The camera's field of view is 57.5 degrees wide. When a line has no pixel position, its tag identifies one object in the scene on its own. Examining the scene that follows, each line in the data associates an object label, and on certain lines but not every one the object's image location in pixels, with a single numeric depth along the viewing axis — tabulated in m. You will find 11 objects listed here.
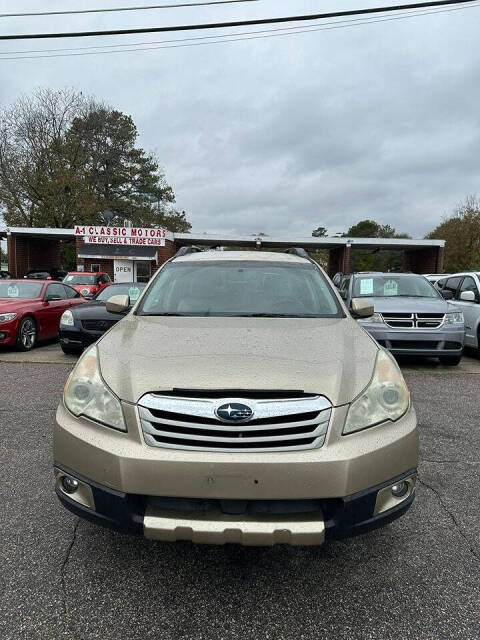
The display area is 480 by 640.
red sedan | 8.29
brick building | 26.14
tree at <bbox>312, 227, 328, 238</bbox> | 115.50
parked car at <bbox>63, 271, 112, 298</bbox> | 17.80
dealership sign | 25.78
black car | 7.78
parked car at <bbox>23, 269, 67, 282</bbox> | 28.77
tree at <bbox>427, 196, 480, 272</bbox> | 37.59
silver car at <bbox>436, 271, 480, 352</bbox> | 8.27
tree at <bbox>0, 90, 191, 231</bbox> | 33.78
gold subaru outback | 1.85
